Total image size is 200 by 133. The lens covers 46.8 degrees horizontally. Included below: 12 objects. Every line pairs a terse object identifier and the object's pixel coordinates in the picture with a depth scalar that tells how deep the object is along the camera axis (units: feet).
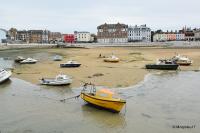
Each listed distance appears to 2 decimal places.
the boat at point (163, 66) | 120.81
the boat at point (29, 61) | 149.54
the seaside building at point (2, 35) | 392.81
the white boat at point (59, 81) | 85.53
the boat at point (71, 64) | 126.90
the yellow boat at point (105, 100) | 59.43
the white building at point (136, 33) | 427.98
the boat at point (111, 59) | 147.83
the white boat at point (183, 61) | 134.32
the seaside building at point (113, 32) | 403.17
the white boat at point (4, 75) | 93.09
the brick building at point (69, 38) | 429.80
